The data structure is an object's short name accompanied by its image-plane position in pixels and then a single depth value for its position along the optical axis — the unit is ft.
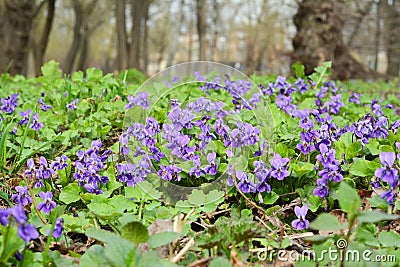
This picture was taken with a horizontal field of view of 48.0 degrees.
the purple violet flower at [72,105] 9.93
